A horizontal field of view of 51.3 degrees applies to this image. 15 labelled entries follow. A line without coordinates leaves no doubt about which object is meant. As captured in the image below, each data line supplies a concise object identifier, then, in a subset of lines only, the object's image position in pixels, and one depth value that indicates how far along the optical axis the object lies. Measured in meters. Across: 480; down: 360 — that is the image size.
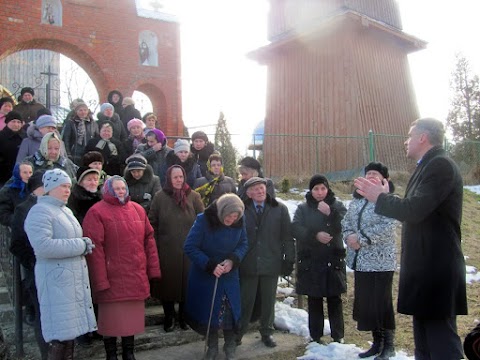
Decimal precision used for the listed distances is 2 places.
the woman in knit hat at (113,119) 7.78
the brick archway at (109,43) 12.42
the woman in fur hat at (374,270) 4.79
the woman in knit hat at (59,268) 3.83
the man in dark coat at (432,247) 3.43
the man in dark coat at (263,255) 5.18
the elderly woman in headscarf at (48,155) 5.19
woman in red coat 4.33
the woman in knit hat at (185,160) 6.24
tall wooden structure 14.60
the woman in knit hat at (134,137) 7.40
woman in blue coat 4.66
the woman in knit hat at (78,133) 7.15
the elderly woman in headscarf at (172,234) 5.28
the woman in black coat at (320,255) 5.12
